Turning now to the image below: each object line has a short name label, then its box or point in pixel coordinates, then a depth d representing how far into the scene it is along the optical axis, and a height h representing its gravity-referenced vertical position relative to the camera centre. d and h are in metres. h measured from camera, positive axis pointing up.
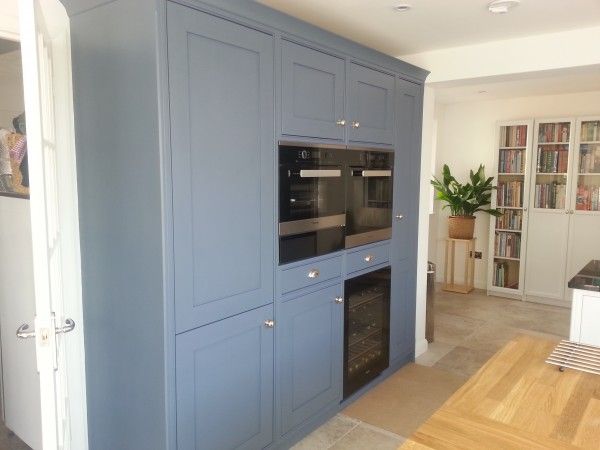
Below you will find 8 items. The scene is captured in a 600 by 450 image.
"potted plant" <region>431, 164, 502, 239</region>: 5.46 -0.23
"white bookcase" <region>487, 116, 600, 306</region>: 4.95 -0.32
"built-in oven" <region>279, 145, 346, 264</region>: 2.27 -0.12
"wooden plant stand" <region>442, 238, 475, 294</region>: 5.62 -1.09
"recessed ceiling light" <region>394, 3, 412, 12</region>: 2.42 +0.88
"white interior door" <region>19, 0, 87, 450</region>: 1.30 -0.17
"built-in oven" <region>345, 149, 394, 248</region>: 2.77 -0.11
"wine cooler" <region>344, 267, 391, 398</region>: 2.86 -0.96
